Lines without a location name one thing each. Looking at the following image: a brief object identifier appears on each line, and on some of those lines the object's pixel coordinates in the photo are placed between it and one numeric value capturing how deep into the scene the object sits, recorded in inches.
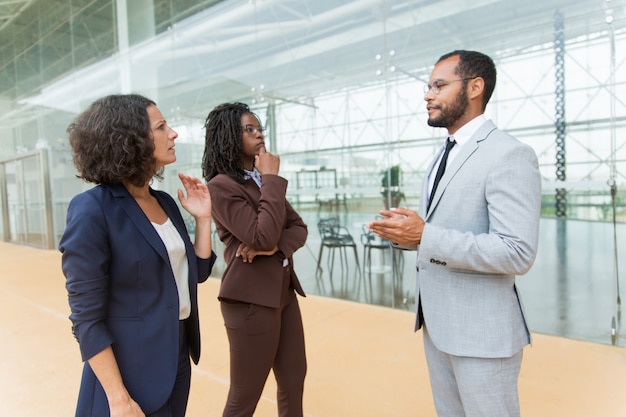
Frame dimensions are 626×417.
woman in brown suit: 61.3
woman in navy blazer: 40.7
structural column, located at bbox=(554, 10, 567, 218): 138.9
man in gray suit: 44.3
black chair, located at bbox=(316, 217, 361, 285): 199.0
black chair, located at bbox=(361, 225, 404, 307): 177.0
